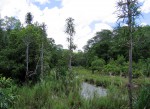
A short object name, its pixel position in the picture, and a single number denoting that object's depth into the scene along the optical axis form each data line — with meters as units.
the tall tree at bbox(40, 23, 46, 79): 8.27
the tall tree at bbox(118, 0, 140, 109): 3.85
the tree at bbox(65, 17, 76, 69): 11.28
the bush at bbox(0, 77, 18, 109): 2.37
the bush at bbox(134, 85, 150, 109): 3.54
